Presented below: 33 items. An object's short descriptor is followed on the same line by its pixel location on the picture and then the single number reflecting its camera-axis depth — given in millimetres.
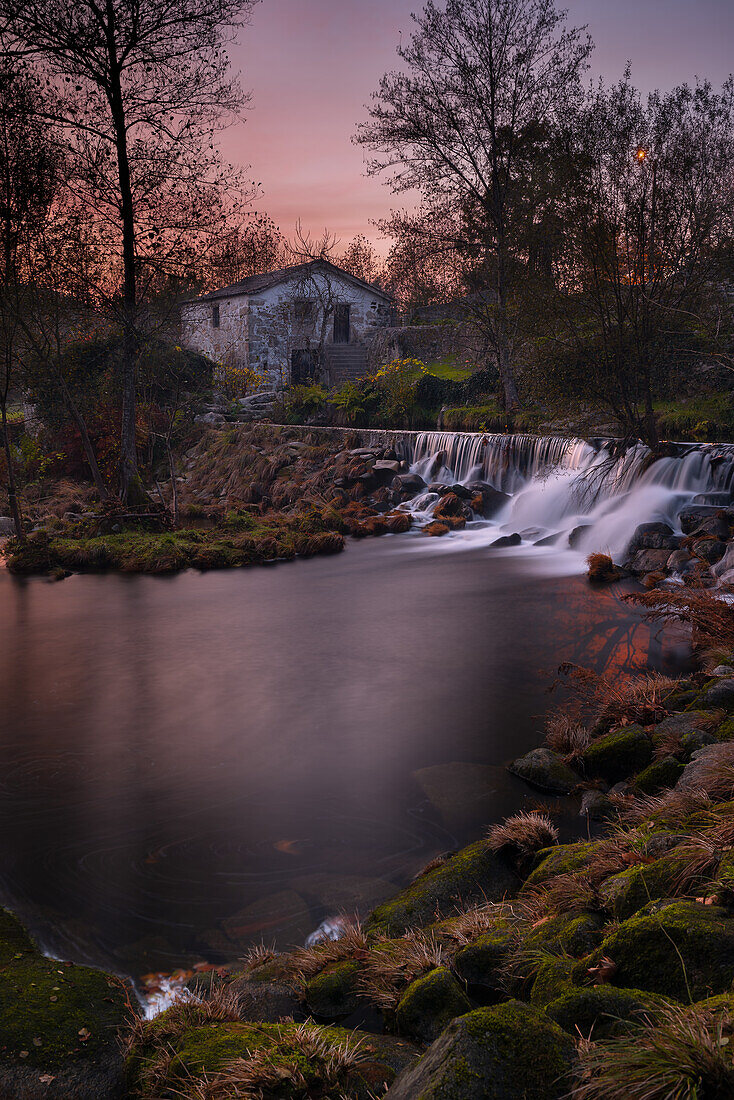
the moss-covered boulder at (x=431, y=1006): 3248
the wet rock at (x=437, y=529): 20547
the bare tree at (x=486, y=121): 24906
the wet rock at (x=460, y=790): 6227
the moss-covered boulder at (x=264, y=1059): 2742
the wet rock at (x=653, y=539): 14727
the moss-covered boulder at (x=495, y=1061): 2264
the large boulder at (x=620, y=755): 6410
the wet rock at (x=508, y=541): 18766
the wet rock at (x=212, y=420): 35656
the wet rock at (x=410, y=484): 24359
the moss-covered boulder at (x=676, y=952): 2688
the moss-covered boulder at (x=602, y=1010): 2559
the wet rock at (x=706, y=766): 4797
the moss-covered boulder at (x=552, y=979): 3006
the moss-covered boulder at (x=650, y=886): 3412
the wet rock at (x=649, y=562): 13977
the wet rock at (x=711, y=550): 13289
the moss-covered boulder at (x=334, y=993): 3744
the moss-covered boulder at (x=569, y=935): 3418
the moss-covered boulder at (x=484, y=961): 3521
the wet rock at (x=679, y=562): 13571
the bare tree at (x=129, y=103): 15609
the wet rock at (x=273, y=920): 4789
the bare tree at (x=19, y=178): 15758
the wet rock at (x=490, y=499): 21844
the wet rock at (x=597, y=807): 5828
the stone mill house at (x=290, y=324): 41438
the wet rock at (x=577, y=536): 17406
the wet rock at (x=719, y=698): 6723
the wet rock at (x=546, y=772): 6469
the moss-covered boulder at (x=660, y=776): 5609
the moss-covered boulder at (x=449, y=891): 4621
